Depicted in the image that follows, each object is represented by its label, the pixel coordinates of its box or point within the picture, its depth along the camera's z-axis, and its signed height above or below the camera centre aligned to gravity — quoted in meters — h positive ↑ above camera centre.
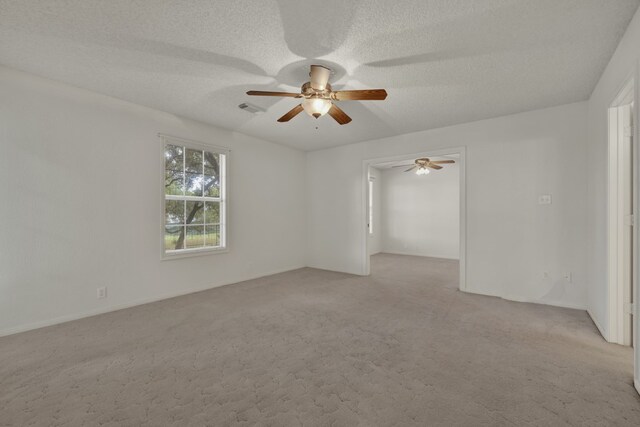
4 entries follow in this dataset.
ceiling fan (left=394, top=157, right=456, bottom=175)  5.57 +0.98
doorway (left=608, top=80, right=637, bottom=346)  2.57 -0.12
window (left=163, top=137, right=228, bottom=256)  4.14 +0.22
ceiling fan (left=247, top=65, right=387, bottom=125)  2.59 +1.11
